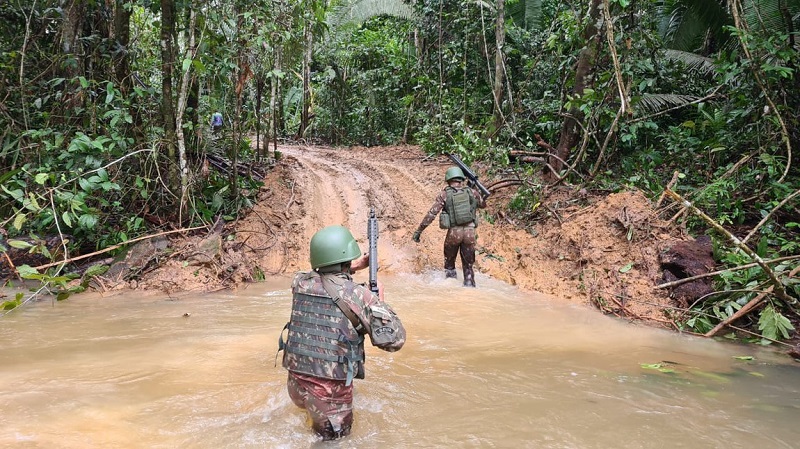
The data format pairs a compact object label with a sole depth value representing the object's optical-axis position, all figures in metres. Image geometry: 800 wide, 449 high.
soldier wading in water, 3.06
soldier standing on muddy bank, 7.38
